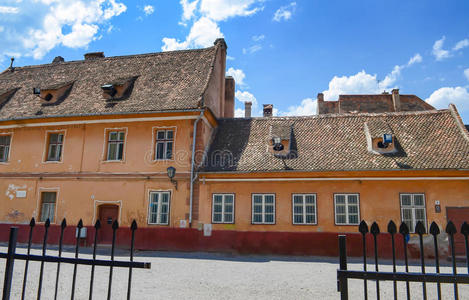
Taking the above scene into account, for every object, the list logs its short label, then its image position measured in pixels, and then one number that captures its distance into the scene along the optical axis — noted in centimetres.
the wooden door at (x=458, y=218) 1414
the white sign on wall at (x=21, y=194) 1836
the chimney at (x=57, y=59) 2570
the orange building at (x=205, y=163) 1516
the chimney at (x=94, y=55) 2478
